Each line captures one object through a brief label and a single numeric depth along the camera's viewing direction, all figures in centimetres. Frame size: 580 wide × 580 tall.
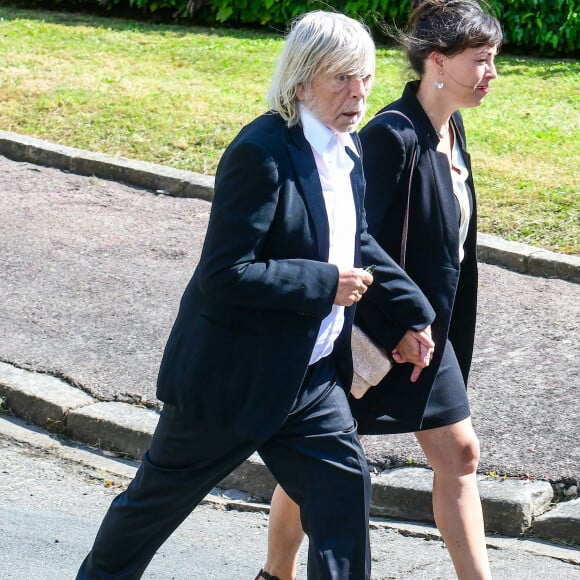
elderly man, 590
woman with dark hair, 706
